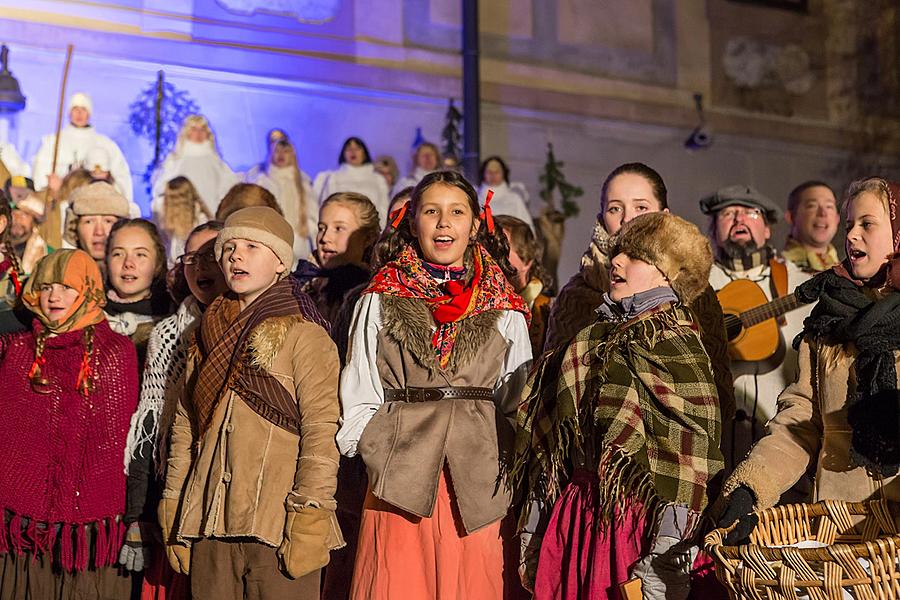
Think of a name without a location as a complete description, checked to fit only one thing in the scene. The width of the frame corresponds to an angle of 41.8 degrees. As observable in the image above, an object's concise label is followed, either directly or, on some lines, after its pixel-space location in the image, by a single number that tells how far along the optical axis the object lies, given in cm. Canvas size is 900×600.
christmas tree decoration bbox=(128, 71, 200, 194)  1116
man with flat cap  507
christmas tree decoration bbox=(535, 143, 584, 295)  1163
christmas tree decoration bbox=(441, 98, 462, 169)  1193
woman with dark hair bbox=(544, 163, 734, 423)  397
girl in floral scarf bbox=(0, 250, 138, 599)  423
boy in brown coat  366
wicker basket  249
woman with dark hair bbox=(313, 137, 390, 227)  1128
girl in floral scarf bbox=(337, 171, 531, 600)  365
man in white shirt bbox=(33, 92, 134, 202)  1057
